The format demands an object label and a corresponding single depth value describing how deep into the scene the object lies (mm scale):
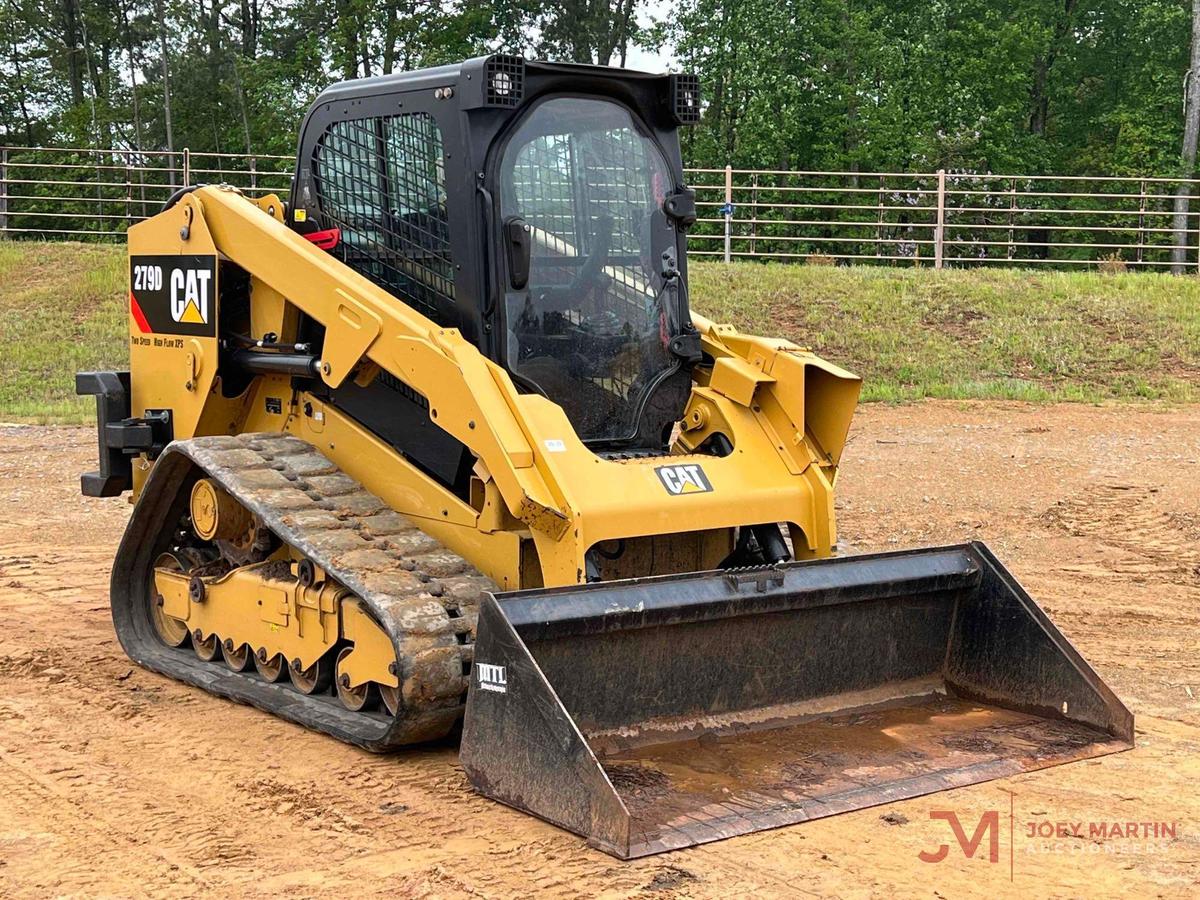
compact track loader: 5508
